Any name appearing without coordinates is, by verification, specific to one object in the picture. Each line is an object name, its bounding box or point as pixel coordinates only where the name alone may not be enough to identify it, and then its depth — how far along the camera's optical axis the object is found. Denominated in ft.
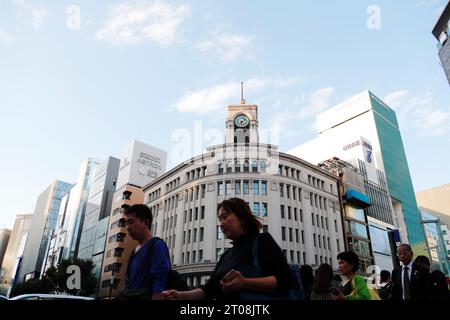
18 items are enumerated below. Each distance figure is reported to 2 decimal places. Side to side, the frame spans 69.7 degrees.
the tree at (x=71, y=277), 132.98
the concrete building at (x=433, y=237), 215.51
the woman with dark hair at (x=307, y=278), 14.55
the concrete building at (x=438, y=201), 288.10
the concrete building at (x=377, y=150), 191.31
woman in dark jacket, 6.39
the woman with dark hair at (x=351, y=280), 11.67
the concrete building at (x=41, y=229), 287.93
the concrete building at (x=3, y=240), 445.62
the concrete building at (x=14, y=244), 355.15
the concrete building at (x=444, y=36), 178.91
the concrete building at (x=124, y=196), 161.99
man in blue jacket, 8.16
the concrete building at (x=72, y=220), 229.54
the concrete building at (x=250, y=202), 120.16
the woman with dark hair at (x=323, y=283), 12.91
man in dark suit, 13.91
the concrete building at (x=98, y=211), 187.54
